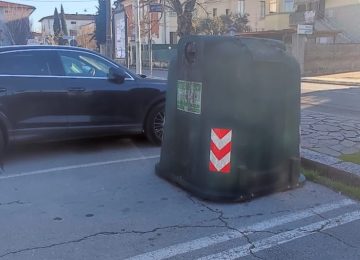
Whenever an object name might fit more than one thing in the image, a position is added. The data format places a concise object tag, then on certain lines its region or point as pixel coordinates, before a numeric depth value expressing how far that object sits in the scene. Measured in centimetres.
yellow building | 4247
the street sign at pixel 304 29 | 2652
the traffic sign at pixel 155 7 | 1842
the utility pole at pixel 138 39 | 1870
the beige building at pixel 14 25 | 5392
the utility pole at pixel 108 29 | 1842
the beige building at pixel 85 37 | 7003
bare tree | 1785
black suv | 646
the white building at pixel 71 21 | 11638
